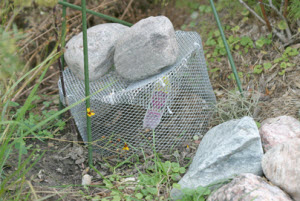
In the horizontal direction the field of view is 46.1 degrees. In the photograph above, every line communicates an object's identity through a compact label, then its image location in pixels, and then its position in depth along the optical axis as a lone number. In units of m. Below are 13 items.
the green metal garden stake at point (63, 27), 2.08
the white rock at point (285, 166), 1.77
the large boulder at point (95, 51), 2.46
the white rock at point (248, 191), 1.68
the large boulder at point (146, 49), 2.31
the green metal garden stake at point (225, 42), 2.56
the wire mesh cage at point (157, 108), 2.37
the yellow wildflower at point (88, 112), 2.13
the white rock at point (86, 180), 2.24
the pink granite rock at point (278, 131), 2.15
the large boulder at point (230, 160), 1.98
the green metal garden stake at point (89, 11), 2.28
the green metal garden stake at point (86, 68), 2.00
